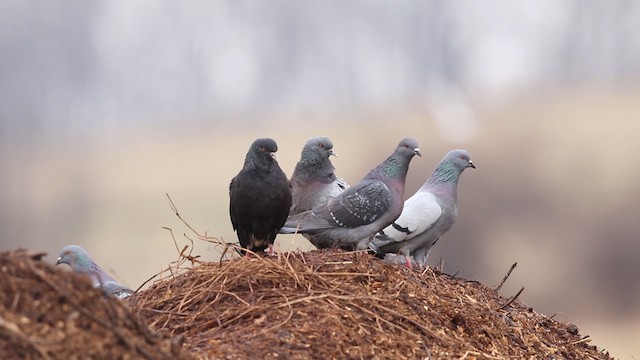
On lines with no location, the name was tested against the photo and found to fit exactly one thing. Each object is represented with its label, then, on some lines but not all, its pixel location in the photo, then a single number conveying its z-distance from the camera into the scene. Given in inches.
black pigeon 677.3
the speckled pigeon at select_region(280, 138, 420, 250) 714.8
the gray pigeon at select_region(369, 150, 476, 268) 780.0
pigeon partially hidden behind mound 735.7
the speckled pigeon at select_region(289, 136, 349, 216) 776.9
